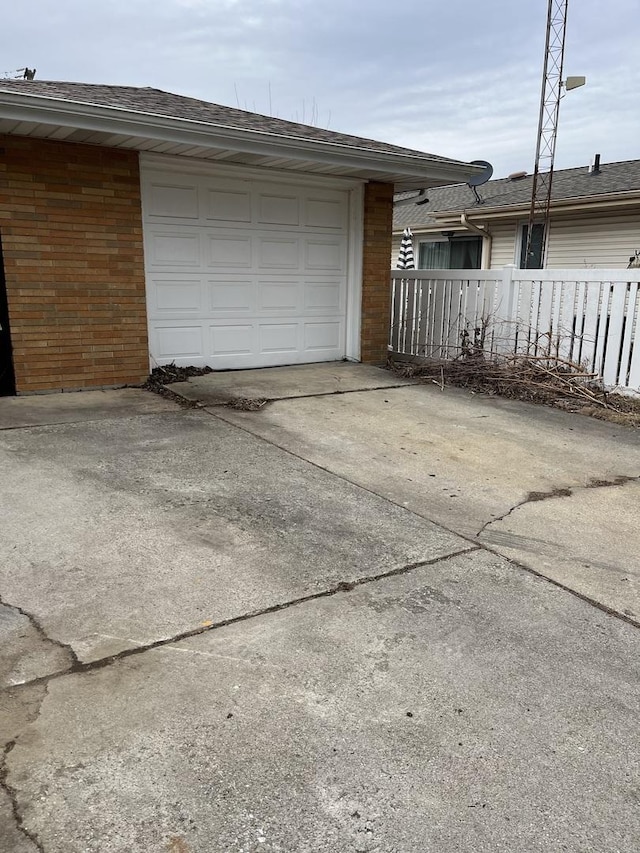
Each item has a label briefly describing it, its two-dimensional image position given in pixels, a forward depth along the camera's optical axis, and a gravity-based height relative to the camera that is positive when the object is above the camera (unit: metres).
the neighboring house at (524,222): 12.05 +1.37
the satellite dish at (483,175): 8.85 +1.53
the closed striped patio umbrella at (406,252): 15.25 +0.78
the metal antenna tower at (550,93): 12.48 +3.83
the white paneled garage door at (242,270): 7.64 +0.17
